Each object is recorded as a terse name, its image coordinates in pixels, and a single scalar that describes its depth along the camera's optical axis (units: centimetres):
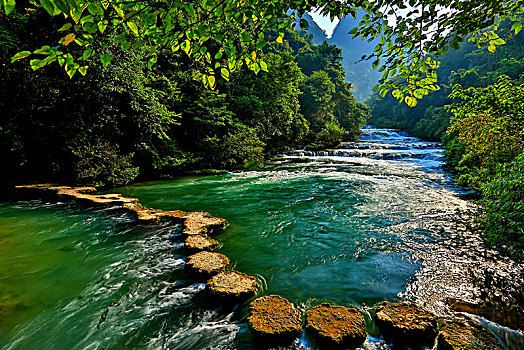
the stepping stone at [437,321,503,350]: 212
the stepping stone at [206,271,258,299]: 287
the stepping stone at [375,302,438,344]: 227
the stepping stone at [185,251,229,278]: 333
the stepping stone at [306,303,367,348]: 222
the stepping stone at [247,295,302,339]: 229
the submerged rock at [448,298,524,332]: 253
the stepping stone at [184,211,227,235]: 470
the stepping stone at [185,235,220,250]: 404
